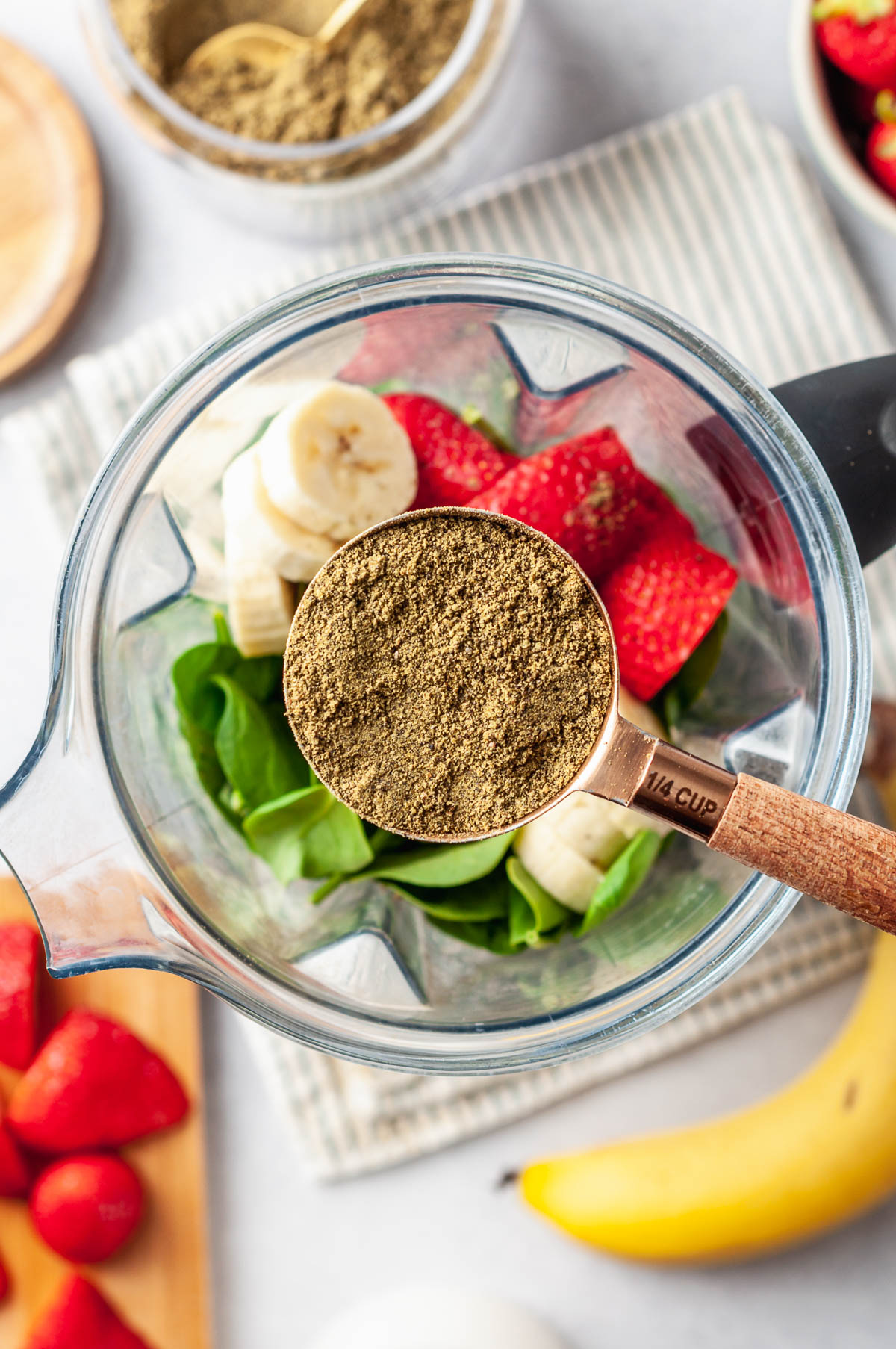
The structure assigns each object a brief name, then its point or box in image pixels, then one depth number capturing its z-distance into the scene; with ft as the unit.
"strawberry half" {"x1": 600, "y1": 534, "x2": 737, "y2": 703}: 1.77
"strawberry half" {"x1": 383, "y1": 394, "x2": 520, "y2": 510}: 1.81
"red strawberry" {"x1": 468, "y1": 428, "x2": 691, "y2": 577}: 1.77
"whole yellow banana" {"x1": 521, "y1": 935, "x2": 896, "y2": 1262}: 1.96
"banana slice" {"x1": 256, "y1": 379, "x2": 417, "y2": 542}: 1.77
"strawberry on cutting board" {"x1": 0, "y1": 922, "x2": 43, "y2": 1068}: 2.03
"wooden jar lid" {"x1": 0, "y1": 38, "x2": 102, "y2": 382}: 2.04
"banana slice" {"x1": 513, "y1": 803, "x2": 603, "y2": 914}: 1.82
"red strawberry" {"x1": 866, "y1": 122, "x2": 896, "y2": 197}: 1.95
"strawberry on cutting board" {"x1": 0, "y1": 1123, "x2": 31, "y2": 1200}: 2.04
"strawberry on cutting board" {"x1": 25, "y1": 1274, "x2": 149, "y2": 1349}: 2.03
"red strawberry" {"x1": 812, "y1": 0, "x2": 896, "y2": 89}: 1.92
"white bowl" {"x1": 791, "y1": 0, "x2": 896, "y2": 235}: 1.95
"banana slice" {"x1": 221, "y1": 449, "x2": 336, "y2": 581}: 1.79
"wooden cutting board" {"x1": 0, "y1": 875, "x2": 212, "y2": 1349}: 2.06
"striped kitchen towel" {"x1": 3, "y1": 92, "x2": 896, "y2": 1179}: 2.01
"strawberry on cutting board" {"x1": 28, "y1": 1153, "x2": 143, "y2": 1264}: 2.03
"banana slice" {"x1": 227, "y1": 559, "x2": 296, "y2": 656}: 1.79
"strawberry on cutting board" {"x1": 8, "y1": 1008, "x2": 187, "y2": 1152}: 2.03
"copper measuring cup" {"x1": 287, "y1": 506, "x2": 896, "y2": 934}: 1.60
